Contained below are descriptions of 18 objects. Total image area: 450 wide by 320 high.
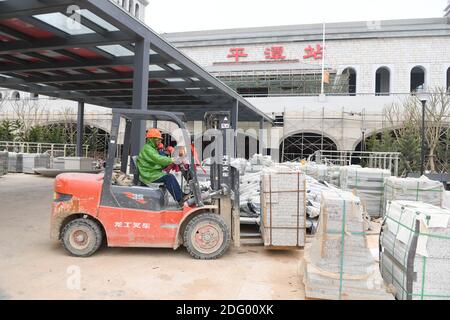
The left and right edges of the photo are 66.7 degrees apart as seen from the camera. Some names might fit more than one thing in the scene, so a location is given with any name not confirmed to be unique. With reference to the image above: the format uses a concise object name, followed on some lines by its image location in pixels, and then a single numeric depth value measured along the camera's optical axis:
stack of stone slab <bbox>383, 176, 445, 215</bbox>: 7.32
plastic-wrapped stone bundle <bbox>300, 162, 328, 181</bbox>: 12.07
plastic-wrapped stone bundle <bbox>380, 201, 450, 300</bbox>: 3.45
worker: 5.09
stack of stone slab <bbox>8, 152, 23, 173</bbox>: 18.52
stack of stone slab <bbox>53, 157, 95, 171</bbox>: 17.48
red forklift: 5.06
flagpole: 25.43
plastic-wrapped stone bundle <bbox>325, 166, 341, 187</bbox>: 11.52
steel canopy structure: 6.37
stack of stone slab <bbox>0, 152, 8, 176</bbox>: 15.86
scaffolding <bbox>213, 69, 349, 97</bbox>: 27.92
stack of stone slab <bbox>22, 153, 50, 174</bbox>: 18.50
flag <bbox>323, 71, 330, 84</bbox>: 26.64
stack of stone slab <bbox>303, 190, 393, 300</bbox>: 3.78
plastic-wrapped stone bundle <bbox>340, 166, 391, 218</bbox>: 8.78
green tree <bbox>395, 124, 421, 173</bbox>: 18.77
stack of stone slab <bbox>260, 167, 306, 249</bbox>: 5.48
